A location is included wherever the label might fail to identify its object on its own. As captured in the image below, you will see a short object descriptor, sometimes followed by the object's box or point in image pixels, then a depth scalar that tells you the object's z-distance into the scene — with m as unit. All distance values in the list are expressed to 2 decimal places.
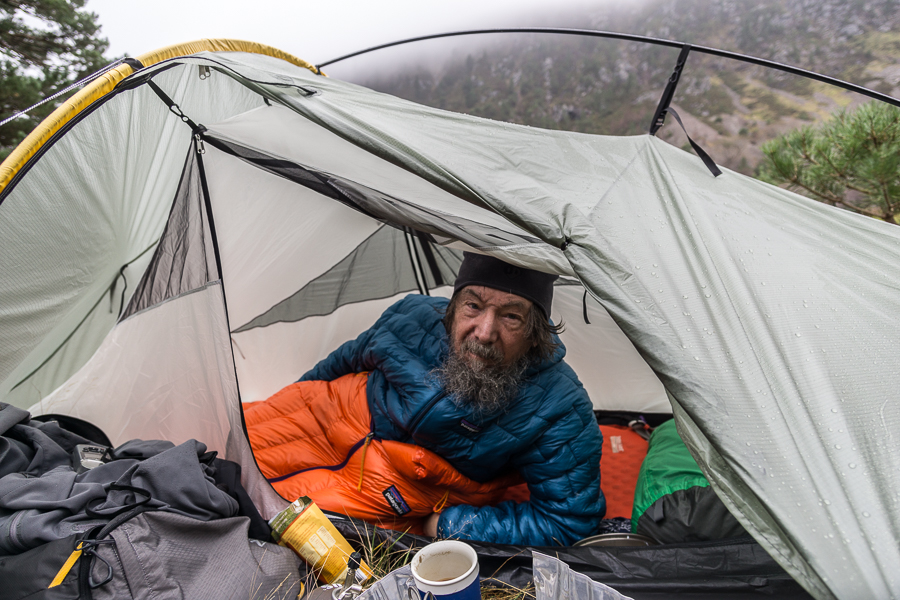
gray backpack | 0.99
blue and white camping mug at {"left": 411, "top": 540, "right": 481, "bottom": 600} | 0.94
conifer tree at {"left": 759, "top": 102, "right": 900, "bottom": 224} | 3.32
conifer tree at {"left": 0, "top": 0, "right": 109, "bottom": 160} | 6.23
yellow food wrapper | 1.30
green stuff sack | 1.39
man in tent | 1.62
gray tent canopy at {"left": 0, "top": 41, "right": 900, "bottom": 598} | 0.91
